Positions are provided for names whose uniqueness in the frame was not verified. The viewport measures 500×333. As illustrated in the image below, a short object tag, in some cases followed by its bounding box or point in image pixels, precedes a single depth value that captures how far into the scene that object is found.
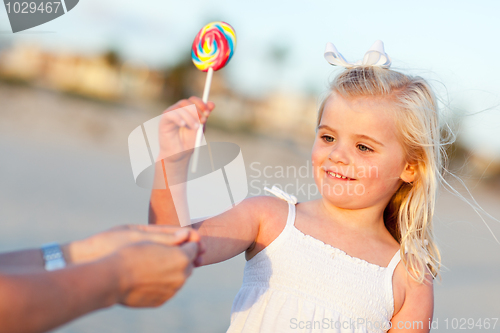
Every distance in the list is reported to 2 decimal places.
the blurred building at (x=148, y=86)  14.23
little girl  2.13
